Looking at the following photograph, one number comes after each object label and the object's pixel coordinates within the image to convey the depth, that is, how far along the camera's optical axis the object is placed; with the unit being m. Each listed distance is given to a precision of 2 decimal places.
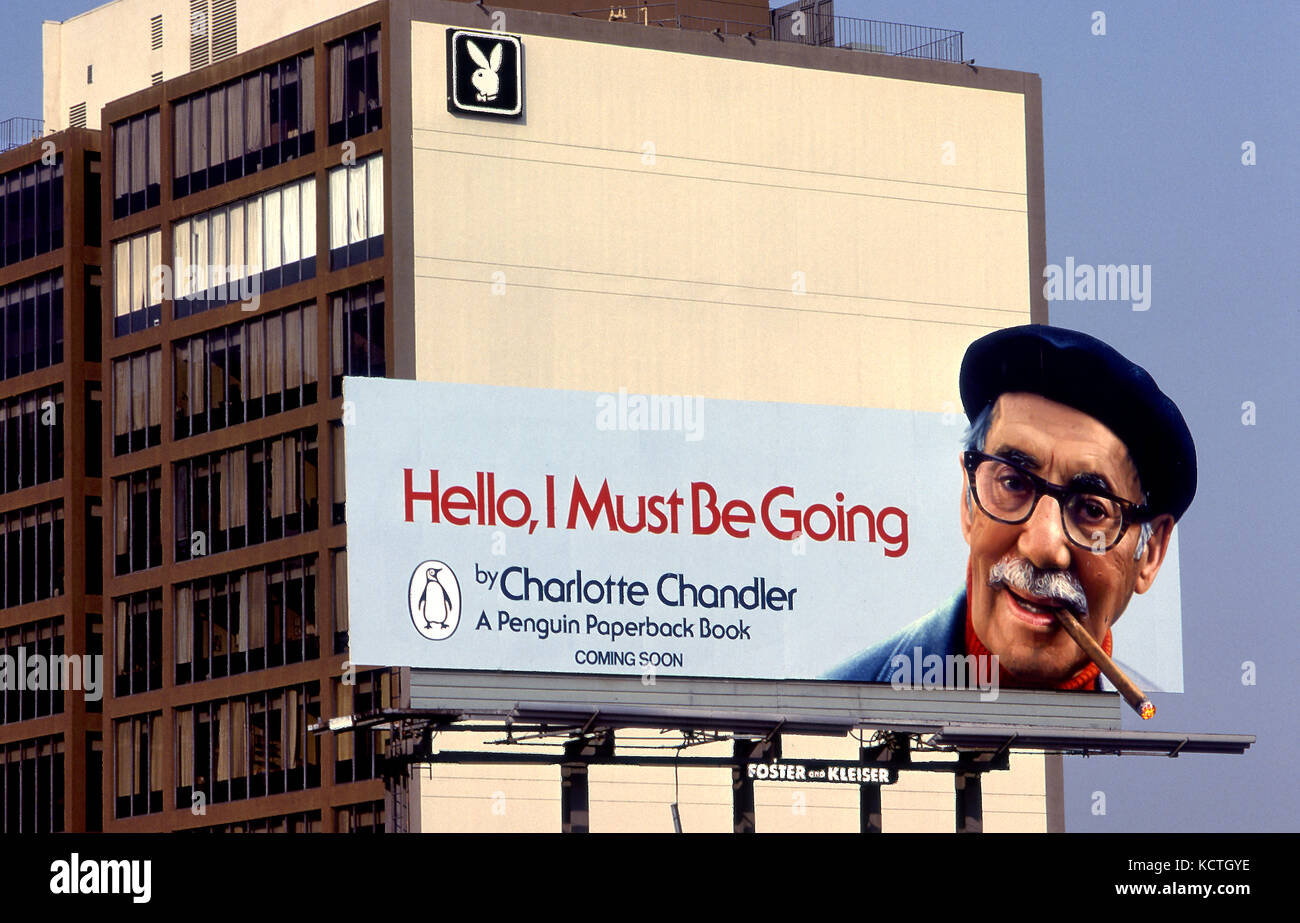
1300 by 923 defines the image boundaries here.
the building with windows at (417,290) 84.81
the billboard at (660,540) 60.50
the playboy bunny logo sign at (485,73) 85.31
